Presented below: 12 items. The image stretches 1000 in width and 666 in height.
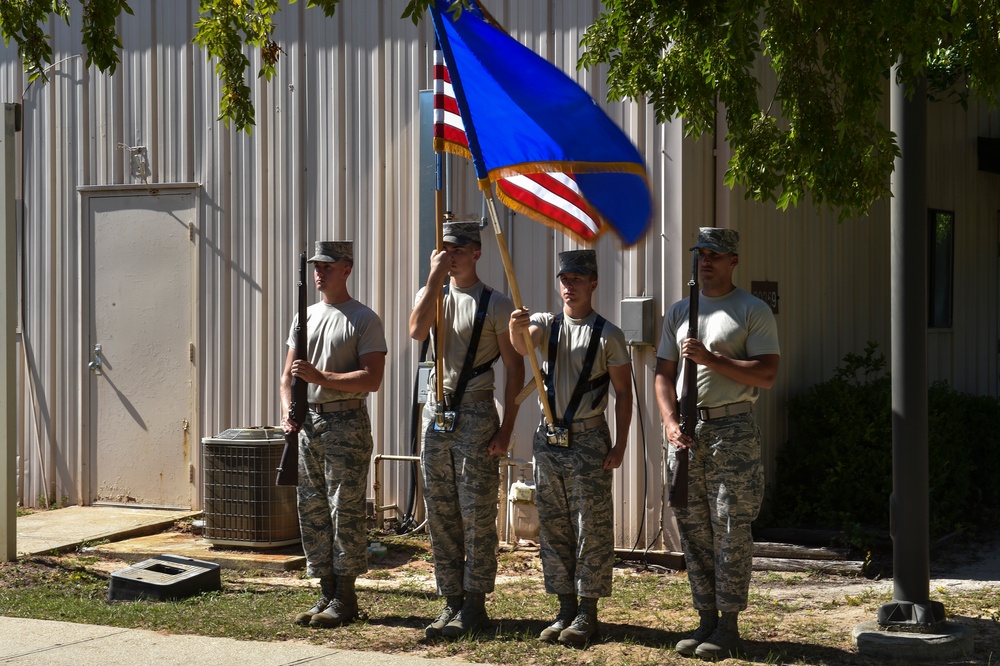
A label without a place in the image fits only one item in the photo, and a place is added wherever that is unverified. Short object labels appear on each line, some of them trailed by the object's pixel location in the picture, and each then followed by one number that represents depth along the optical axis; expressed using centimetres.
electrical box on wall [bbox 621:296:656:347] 1781
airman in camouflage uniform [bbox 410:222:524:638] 1367
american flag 1429
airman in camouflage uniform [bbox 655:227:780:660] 1260
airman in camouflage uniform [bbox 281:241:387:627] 1432
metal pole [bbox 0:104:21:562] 1797
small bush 1890
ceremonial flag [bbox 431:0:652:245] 1357
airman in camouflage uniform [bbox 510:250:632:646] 1321
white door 2195
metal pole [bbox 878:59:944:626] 1344
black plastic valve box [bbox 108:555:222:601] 1577
